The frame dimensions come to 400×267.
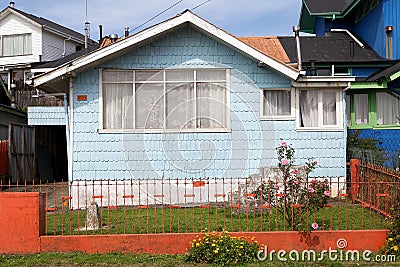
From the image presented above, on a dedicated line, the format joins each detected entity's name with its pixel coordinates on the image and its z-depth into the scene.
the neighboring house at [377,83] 18.09
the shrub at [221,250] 8.28
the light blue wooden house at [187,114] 14.00
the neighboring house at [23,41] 37.38
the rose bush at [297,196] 9.30
